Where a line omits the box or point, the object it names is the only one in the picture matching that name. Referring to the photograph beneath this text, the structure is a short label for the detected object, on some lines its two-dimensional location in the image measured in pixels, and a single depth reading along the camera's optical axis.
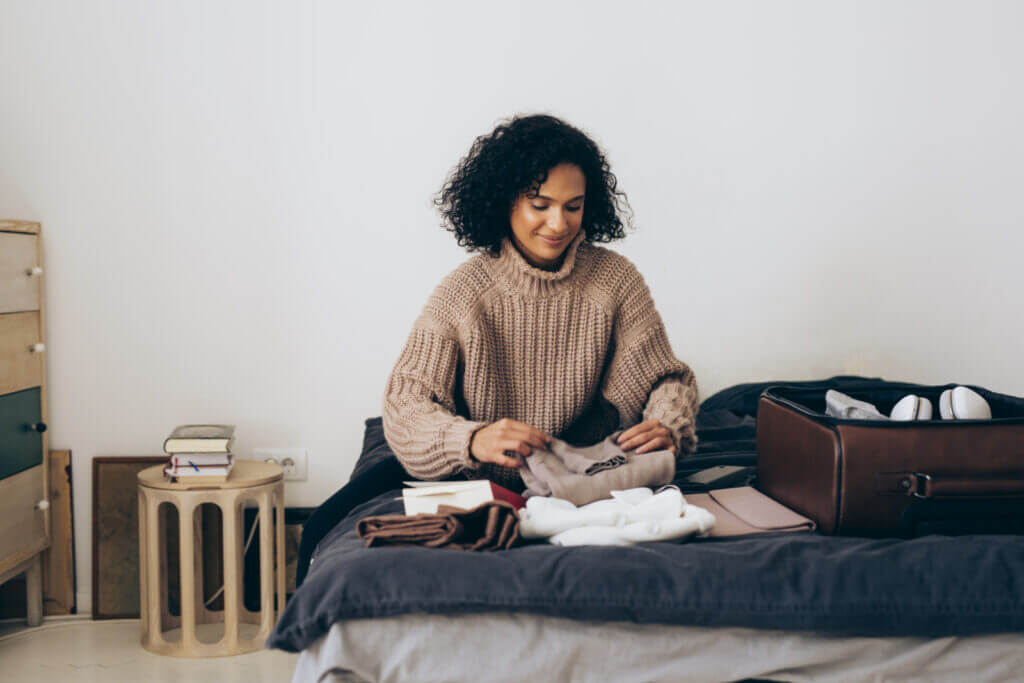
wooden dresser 2.00
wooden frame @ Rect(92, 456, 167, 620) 2.26
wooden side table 1.97
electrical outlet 2.31
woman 1.50
